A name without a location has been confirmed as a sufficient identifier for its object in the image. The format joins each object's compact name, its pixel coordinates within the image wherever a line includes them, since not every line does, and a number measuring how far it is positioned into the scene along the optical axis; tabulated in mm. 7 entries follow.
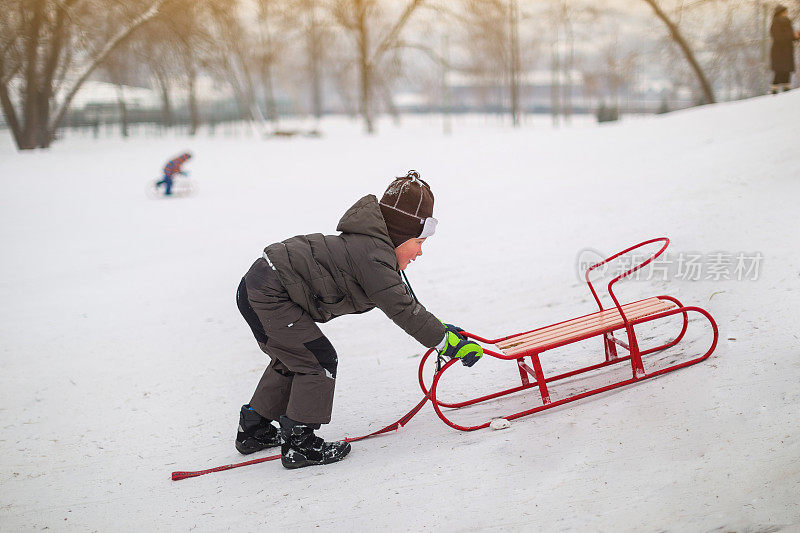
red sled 3299
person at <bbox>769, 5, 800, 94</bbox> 10852
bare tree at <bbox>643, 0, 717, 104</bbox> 17875
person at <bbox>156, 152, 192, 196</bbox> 13094
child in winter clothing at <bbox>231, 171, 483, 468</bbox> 2943
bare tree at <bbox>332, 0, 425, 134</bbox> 23312
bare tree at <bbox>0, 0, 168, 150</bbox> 11180
